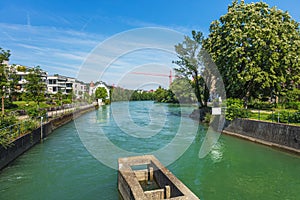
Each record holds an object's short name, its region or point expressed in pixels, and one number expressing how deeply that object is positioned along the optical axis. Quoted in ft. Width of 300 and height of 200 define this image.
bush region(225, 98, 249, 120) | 61.26
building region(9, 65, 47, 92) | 184.55
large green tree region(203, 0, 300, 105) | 61.93
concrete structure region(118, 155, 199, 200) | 19.06
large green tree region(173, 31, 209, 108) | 94.27
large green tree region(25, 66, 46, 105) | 95.71
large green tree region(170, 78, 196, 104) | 187.62
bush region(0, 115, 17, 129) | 40.23
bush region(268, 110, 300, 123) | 46.62
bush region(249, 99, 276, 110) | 89.01
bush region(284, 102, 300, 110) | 79.87
